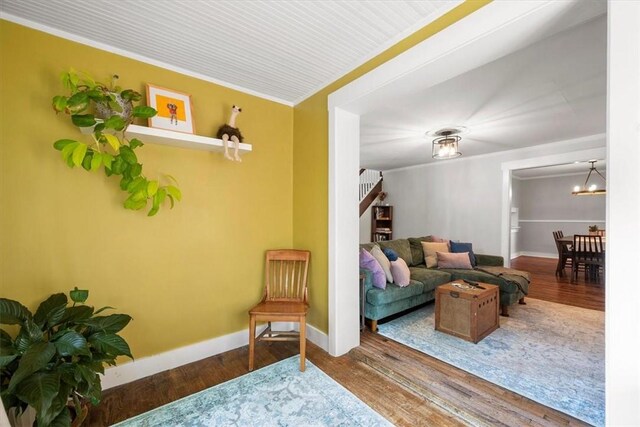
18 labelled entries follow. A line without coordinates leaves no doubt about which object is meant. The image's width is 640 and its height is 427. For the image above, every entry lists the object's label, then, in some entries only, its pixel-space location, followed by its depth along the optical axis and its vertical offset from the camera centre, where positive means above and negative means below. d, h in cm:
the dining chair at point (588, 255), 482 -78
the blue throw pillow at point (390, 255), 350 -56
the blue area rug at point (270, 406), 161 -130
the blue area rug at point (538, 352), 186 -129
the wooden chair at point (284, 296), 212 -81
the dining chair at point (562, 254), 540 -84
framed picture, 204 +86
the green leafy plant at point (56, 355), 116 -72
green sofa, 291 -91
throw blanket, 342 -85
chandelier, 586 +70
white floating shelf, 188 +59
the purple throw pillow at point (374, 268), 303 -65
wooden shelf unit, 702 -25
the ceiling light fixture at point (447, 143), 371 +103
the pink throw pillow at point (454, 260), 413 -74
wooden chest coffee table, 262 -103
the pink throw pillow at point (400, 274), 317 -74
